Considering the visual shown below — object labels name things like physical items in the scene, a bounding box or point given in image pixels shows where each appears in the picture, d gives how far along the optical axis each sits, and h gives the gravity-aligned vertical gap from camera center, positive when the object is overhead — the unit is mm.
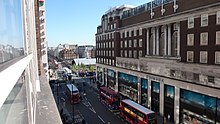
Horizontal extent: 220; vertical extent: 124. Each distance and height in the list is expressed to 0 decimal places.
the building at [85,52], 112990 +2670
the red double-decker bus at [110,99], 24076 -7297
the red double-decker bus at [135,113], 15778 -6808
